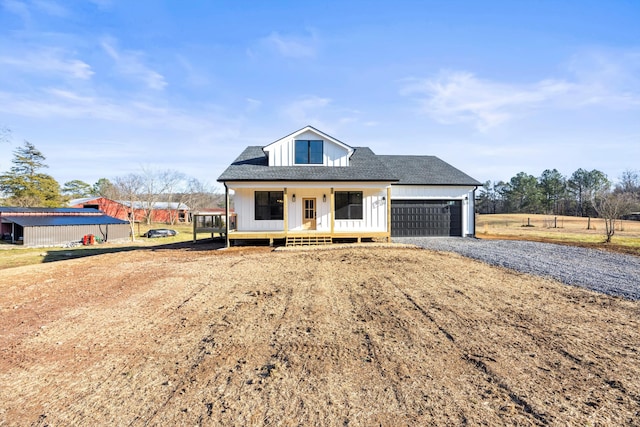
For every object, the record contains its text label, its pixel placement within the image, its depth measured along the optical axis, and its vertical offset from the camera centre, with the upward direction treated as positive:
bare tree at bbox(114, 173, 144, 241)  46.03 +4.14
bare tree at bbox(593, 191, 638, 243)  17.70 -0.08
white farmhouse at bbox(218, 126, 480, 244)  14.57 +0.80
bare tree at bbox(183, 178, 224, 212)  61.04 +3.36
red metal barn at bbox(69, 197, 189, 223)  45.48 +0.62
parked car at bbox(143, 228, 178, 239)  33.22 -2.28
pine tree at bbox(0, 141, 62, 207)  39.06 +3.88
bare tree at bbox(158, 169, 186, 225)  53.71 +1.76
